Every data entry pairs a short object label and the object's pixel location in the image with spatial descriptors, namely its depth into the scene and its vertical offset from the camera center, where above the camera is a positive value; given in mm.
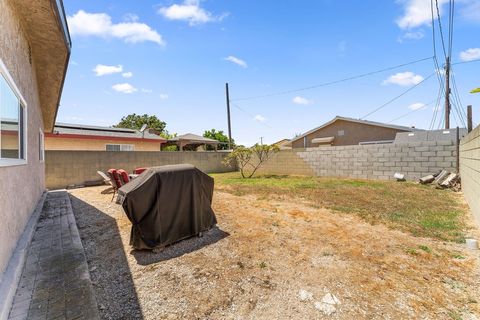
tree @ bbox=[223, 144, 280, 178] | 13758 -57
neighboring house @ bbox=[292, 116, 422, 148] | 16844 +1859
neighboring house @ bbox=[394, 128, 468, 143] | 12977 +1266
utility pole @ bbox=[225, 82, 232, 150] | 19419 +2953
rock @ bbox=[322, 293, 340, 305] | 2213 -1427
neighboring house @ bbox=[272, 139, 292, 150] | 24578 +1170
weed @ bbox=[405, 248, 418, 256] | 3203 -1372
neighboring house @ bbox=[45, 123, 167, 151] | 12250 +920
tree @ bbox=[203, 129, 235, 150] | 35225 +3150
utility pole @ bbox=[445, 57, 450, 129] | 13195 +3624
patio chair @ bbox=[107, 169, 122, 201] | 6756 -697
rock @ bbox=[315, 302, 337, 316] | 2072 -1429
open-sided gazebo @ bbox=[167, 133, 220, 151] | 20466 +1329
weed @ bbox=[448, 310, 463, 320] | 1946 -1387
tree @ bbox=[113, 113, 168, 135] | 40125 +5908
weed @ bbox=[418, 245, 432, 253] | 3264 -1363
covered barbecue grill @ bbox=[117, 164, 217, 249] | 3305 -771
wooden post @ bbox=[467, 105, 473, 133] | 9242 +1514
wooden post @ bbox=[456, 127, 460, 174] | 8355 -1
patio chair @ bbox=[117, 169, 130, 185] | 6633 -653
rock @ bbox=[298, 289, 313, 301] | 2293 -1439
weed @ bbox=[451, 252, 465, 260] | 3057 -1361
